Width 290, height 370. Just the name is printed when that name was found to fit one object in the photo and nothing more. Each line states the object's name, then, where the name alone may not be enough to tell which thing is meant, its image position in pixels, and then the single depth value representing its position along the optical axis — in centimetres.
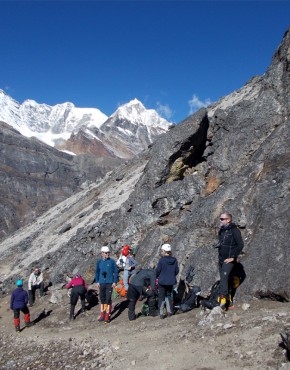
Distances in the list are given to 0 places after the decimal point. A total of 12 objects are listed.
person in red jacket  1347
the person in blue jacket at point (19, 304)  1377
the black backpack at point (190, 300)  1085
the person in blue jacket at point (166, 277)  1084
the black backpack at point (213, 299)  1000
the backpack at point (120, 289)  1450
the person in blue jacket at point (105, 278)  1237
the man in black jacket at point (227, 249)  977
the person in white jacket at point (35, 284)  1786
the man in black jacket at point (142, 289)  1139
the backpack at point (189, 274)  1191
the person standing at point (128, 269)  1396
